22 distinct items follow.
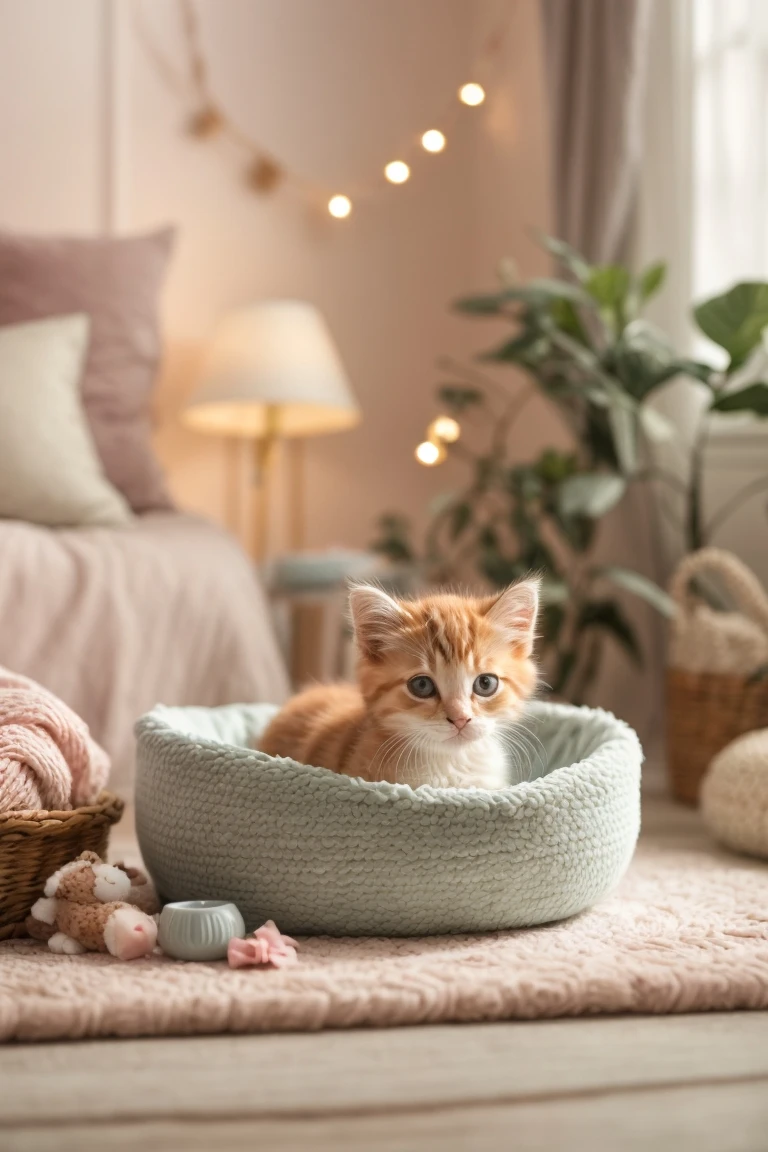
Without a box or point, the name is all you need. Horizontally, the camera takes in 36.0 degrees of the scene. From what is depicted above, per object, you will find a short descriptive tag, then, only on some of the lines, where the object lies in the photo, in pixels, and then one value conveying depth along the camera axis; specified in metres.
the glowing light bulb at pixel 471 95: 2.98
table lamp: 2.87
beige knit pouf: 1.72
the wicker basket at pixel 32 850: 1.28
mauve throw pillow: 2.56
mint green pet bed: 1.23
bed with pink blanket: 1.98
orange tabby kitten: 1.31
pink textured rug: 1.07
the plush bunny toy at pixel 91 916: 1.23
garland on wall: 3.21
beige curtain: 2.57
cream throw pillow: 2.21
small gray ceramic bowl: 1.21
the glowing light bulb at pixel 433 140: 2.91
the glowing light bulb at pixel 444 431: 2.65
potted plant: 2.15
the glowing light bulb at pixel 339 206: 2.96
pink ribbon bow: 1.18
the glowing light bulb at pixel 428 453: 2.29
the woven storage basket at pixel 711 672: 2.12
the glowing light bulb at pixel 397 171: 2.94
